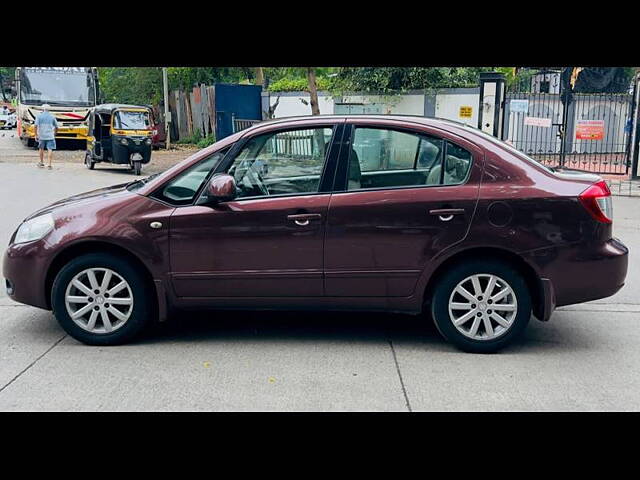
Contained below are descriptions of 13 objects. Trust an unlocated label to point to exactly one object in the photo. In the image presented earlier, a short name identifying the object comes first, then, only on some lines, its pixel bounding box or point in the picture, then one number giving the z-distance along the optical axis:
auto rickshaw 19.81
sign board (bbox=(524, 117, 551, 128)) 19.77
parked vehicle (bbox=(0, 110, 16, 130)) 51.25
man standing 20.64
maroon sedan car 5.22
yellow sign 20.66
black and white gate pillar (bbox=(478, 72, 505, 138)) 17.61
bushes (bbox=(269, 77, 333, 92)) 26.75
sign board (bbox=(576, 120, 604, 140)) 19.30
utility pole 27.95
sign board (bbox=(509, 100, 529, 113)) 19.73
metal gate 20.02
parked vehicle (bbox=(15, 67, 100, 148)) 27.36
